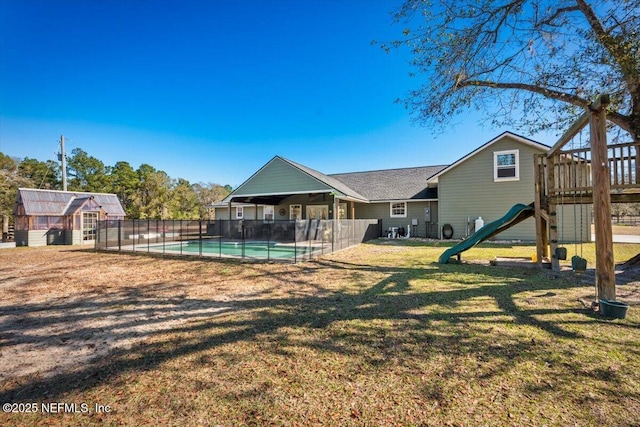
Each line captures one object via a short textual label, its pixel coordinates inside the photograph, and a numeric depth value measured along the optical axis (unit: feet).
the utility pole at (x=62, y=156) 75.46
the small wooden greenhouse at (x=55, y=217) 55.16
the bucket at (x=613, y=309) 12.61
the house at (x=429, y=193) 46.83
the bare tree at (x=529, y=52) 20.66
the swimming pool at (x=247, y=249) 33.86
